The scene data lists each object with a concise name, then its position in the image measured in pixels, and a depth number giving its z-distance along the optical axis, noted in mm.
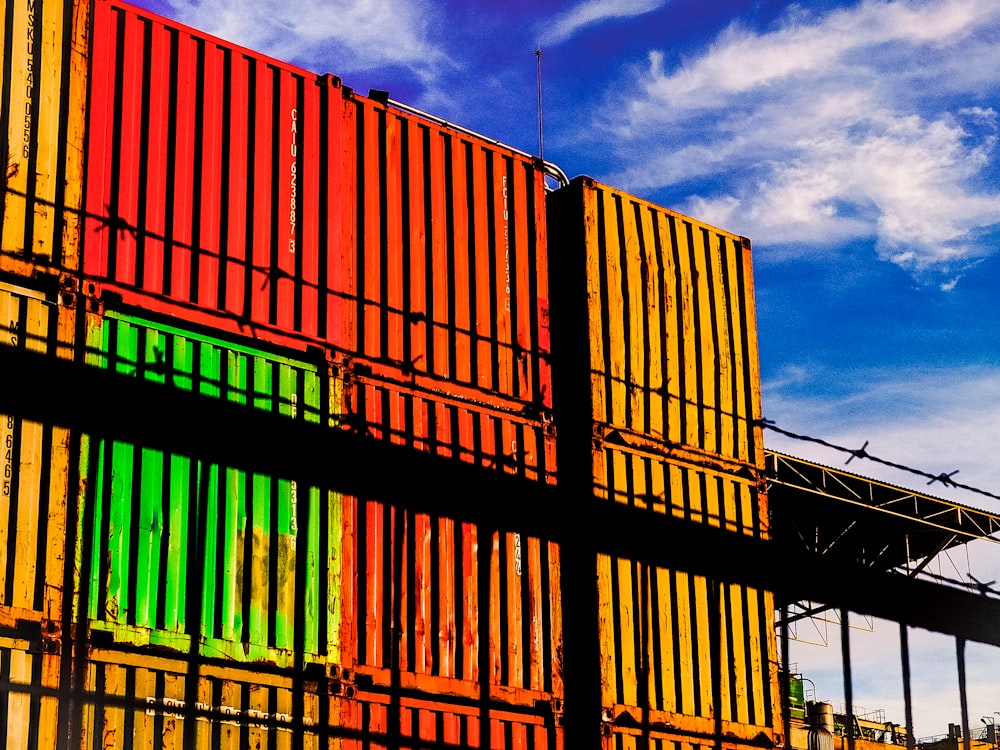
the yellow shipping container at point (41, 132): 14344
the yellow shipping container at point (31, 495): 13062
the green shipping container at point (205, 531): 13828
